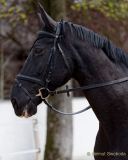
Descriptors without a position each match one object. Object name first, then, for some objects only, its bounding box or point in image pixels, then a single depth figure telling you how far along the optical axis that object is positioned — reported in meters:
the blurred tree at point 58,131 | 10.63
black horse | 5.00
